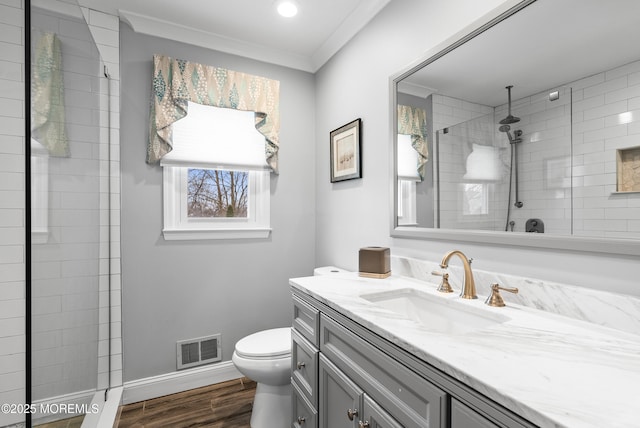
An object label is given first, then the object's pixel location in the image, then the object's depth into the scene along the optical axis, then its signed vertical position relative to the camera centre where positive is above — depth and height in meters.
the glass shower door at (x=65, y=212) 0.98 +0.00
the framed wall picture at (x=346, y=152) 2.08 +0.43
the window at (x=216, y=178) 2.20 +0.26
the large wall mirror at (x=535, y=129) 0.90 +0.30
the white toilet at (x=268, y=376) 1.72 -0.90
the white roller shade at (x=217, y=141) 2.19 +0.53
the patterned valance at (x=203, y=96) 2.10 +0.84
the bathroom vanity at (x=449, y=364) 0.59 -0.35
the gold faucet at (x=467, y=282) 1.25 -0.28
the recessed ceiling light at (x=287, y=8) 1.91 +1.28
